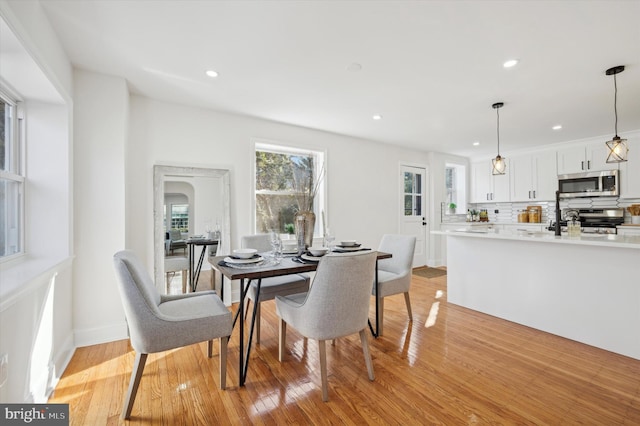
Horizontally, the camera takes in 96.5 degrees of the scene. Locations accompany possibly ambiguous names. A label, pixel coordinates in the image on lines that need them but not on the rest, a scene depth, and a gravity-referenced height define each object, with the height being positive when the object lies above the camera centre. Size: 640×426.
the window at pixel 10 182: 1.86 +0.24
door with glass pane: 5.61 +0.11
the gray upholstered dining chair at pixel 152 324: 1.53 -0.63
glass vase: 2.51 -0.12
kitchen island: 2.28 -0.67
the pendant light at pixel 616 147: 2.51 +0.59
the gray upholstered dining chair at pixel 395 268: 2.63 -0.56
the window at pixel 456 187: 6.53 +0.61
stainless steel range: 4.55 -0.13
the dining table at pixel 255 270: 1.78 -0.36
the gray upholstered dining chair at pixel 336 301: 1.68 -0.53
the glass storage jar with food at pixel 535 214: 5.60 -0.03
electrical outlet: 1.26 -0.68
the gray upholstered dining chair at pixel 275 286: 2.46 -0.64
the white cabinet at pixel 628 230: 4.21 -0.27
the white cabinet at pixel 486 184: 5.95 +0.62
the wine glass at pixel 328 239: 2.63 -0.24
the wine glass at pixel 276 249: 2.30 -0.28
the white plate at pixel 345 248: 2.55 -0.31
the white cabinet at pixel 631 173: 4.35 +0.61
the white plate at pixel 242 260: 1.99 -0.33
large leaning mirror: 3.19 +0.06
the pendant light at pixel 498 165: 3.41 +0.58
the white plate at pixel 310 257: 2.16 -0.34
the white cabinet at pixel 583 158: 4.66 +0.92
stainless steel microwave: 4.55 +0.47
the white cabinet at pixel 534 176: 5.28 +0.70
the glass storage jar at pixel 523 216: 5.72 -0.08
